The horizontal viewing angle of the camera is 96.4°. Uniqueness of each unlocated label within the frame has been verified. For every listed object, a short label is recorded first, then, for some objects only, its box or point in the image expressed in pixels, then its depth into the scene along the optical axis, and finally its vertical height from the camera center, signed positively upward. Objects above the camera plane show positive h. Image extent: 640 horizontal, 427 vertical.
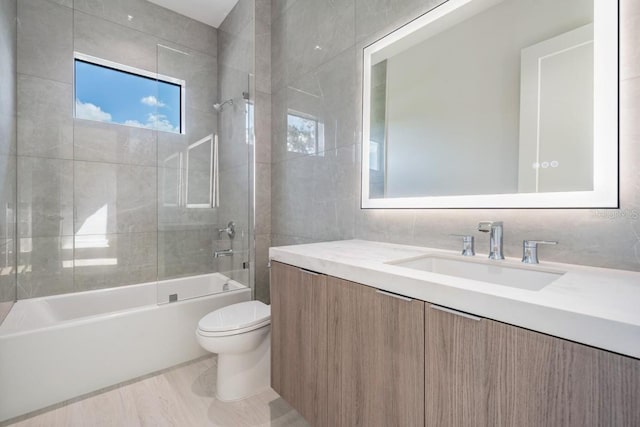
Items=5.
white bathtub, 1.58 -0.81
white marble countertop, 0.53 -0.20
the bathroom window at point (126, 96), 2.29 +0.98
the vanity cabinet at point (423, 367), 0.55 -0.40
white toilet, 1.62 -0.81
